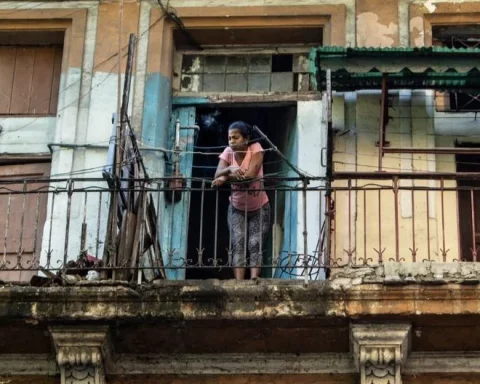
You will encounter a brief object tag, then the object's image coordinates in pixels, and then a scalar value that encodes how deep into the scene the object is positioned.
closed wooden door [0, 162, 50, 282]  11.10
